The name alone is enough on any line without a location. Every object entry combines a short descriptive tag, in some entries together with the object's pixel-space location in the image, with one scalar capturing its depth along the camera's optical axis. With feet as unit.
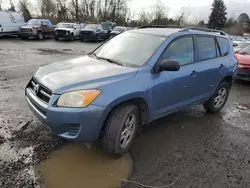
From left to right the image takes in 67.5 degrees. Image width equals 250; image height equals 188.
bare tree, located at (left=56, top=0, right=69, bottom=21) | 116.01
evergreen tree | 162.45
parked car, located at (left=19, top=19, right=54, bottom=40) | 51.83
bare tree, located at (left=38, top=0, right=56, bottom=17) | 121.95
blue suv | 7.43
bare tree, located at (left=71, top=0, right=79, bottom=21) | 119.53
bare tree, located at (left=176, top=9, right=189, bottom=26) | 139.34
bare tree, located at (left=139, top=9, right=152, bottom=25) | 136.33
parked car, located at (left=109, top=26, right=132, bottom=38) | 63.29
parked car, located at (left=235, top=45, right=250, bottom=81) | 20.76
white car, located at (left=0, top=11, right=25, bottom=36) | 49.13
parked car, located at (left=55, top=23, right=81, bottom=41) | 56.69
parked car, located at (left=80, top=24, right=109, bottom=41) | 59.84
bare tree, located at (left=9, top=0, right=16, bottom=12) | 124.32
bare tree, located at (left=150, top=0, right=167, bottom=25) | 133.65
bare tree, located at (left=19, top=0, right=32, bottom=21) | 104.10
